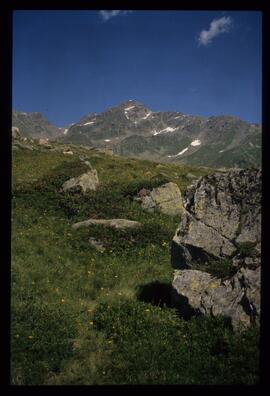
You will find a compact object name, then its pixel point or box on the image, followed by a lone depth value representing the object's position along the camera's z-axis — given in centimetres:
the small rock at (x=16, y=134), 4324
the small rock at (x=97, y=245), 1427
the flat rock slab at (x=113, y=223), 1558
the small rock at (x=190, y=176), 3416
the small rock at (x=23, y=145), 3468
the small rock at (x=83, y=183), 2070
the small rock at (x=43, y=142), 4095
